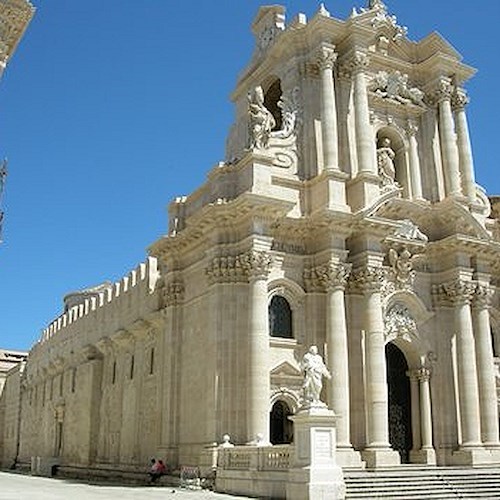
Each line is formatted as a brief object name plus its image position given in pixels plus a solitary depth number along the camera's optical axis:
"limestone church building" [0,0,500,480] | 27.38
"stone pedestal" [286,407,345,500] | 20.28
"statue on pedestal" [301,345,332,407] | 21.67
